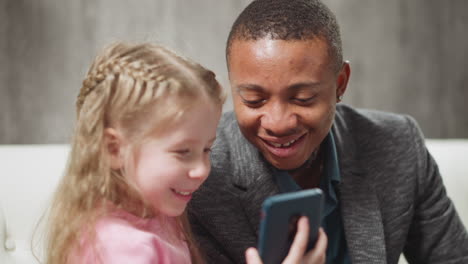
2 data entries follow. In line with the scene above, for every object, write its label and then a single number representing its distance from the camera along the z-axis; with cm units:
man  111
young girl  93
